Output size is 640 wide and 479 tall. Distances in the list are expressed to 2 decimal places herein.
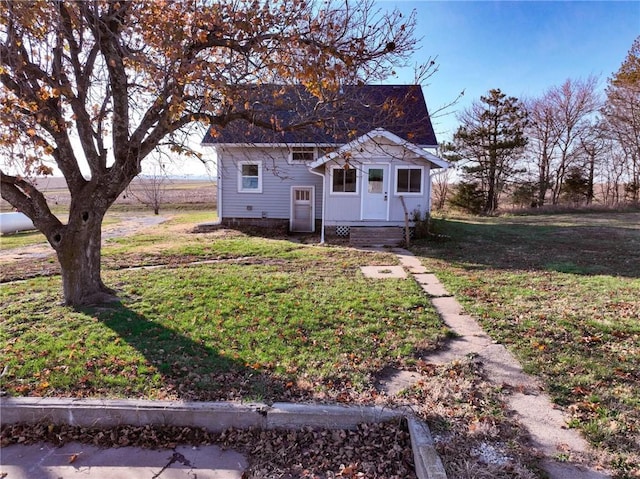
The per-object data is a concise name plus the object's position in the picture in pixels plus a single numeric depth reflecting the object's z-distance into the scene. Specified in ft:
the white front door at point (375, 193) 39.83
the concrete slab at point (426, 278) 23.57
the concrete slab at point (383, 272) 24.69
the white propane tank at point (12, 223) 47.89
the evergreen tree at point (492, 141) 79.41
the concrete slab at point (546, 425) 8.27
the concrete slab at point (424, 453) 7.20
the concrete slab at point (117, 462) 7.89
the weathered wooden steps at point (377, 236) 38.22
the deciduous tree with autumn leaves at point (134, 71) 12.93
